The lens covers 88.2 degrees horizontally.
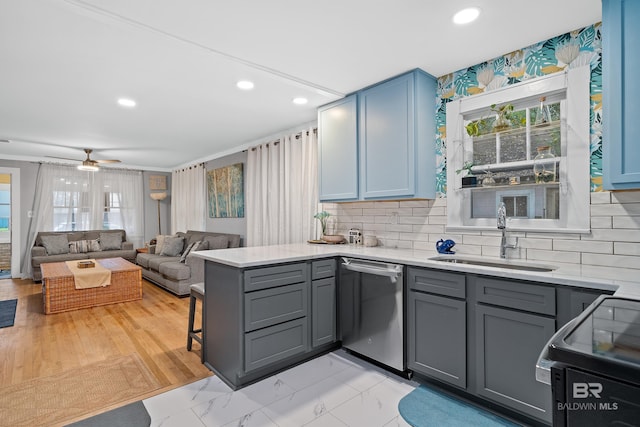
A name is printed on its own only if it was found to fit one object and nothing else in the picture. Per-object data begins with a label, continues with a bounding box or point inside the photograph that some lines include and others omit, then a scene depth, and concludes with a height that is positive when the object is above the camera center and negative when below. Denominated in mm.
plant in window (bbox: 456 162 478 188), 2582 +279
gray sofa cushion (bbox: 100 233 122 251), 6844 -565
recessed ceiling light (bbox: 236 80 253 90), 2938 +1173
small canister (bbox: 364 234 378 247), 3273 -279
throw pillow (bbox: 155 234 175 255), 6448 -568
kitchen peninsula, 1806 -649
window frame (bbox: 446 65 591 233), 2131 +460
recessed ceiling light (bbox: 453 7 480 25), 1953 +1196
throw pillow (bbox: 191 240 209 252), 5371 -522
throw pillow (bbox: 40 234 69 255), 6223 -547
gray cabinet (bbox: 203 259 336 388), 2318 -790
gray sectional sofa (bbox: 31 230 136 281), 6008 -625
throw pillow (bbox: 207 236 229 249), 5496 -470
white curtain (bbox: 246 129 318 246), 4027 +316
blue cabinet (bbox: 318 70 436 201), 2758 +639
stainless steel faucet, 2357 -100
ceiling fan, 5594 +878
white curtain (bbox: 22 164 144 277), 6532 +283
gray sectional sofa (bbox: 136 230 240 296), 4936 -786
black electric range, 735 -387
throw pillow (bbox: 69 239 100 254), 6465 -626
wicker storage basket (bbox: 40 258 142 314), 4180 -1010
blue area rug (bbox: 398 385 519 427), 1954 -1246
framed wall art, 5676 +411
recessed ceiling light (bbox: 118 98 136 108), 3338 +1158
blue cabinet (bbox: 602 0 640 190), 1697 +630
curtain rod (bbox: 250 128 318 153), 3975 +1005
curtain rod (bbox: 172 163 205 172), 6790 +1028
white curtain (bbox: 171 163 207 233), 6836 +346
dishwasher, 2451 -775
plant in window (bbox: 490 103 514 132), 2454 +705
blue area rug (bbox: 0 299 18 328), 3818 -1228
